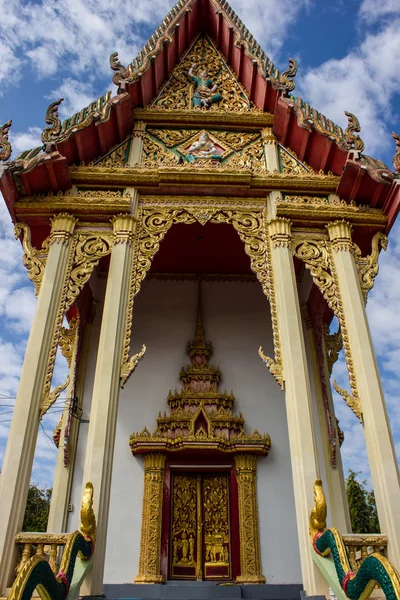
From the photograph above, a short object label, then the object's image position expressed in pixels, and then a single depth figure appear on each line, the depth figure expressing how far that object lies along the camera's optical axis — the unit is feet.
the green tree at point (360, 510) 62.39
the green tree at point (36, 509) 63.05
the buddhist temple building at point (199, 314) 16.74
